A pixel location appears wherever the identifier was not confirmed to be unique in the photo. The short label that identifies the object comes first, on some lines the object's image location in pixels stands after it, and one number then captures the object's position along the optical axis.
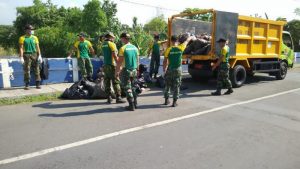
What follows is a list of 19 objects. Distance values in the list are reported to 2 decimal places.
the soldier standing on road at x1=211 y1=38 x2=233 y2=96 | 8.92
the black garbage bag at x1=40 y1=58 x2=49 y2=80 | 9.47
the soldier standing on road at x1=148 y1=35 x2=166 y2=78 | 10.84
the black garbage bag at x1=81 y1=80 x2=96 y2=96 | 8.23
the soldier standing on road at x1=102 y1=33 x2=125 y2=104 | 7.41
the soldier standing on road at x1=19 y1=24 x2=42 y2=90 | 8.74
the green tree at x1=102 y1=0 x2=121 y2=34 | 21.20
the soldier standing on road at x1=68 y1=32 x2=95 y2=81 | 9.62
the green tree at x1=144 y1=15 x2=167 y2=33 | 76.09
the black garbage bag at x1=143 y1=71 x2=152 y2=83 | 10.57
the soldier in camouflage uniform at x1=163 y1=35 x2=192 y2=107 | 7.28
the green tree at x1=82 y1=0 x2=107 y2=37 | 22.53
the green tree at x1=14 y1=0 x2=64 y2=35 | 35.78
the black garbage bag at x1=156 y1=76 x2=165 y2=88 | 10.04
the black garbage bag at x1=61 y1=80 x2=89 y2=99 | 8.10
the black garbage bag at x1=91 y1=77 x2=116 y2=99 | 8.13
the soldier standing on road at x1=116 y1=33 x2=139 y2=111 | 6.76
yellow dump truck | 9.67
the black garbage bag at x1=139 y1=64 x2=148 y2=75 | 9.97
